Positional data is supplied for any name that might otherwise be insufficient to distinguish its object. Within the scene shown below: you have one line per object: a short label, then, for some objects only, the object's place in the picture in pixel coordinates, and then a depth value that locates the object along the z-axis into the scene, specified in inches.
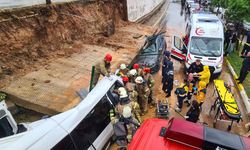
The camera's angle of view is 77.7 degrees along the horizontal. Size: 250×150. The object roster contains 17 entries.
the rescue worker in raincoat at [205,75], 228.2
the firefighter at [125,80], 206.2
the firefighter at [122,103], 148.7
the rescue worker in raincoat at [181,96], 213.0
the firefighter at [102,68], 213.2
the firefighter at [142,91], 194.2
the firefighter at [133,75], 206.8
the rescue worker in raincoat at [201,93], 197.0
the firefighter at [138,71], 221.8
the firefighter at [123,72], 227.9
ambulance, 282.0
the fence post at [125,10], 552.1
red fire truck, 88.0
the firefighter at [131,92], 179.5
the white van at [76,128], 93.2
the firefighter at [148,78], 213.6
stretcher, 170.6
